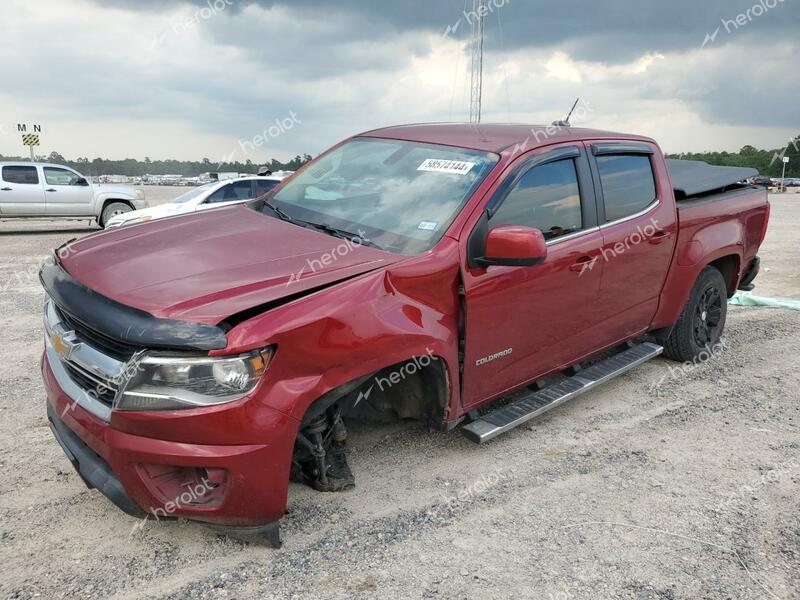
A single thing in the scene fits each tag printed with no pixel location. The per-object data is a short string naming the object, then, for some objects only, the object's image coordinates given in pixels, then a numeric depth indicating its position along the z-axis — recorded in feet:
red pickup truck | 7.78
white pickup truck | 49.24
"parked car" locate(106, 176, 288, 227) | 37.88
